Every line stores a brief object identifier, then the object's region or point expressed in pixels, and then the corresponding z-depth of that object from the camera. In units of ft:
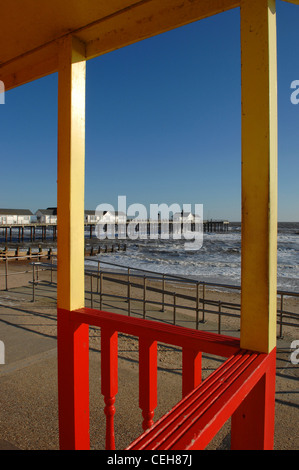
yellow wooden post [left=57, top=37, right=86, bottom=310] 6.30
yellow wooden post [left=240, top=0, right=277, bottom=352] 4.31
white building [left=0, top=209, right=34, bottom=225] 181.78
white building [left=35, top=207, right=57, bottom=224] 196.13
